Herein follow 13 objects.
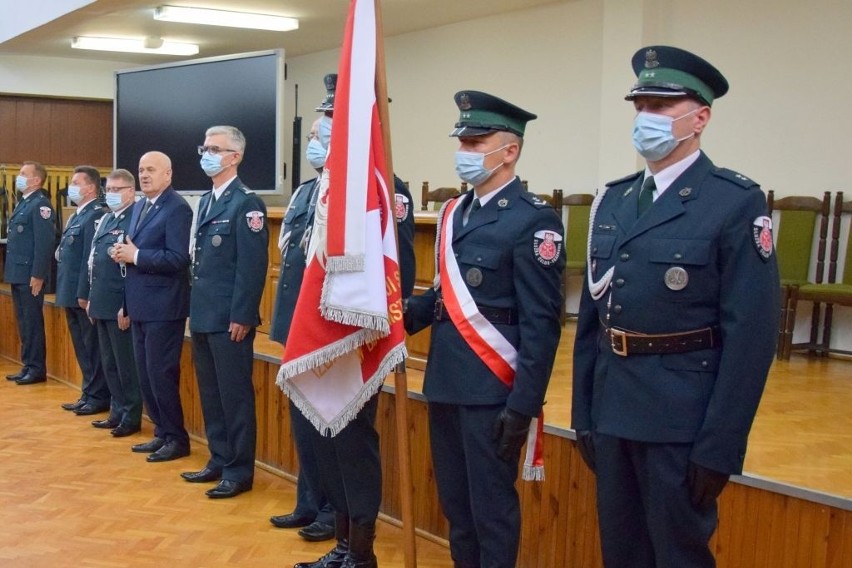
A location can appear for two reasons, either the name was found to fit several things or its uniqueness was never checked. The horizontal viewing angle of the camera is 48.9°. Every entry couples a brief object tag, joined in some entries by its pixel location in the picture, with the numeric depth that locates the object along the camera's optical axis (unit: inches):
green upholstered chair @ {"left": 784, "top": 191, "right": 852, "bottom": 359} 212.5
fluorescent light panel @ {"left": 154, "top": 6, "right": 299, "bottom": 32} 318.0
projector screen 319.9
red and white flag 97.9
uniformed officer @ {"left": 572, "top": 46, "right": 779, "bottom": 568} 75.7
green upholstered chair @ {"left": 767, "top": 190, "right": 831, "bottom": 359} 232.1
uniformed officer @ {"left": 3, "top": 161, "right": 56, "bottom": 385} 263.4
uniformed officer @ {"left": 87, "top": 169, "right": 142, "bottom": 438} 204.4
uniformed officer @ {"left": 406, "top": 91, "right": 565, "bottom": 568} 96.8
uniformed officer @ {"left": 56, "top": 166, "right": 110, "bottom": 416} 231.8
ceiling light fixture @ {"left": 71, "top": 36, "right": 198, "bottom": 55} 378.3
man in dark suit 177.6
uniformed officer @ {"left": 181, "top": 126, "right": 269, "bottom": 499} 156.2
